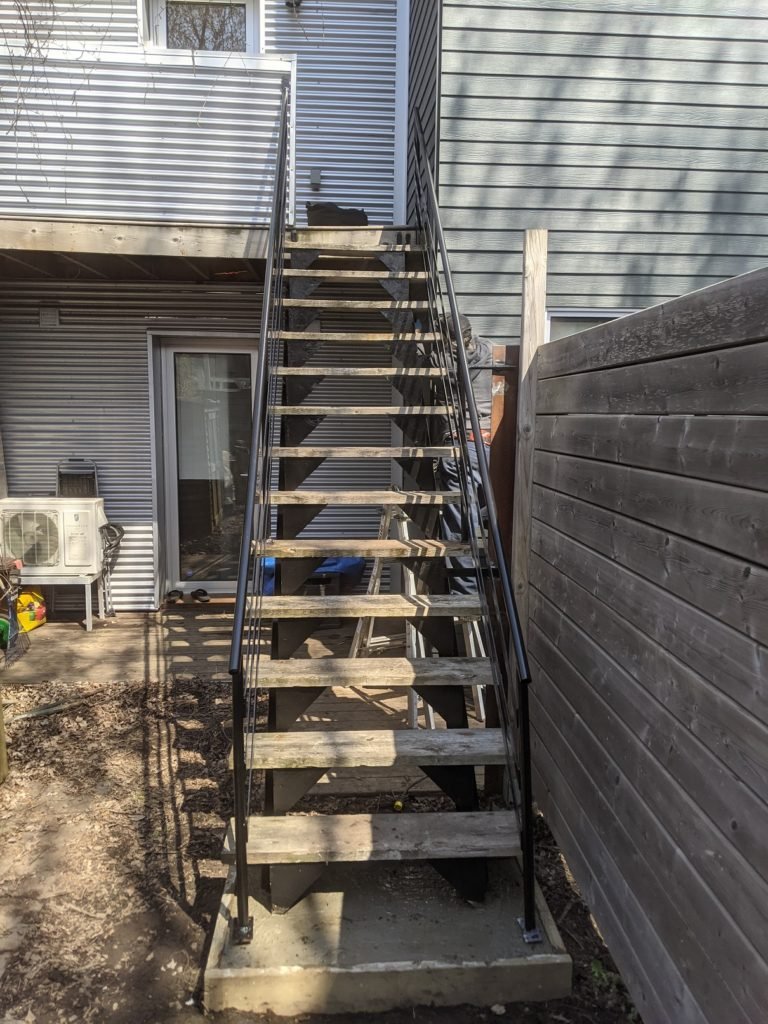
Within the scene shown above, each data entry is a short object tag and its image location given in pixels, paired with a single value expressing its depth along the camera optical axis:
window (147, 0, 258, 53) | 5.94
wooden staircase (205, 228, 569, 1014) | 2.23
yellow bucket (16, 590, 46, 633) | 5.59
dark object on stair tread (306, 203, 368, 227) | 5.20
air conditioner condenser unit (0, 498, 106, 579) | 5.61
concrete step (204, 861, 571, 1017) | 2.19
